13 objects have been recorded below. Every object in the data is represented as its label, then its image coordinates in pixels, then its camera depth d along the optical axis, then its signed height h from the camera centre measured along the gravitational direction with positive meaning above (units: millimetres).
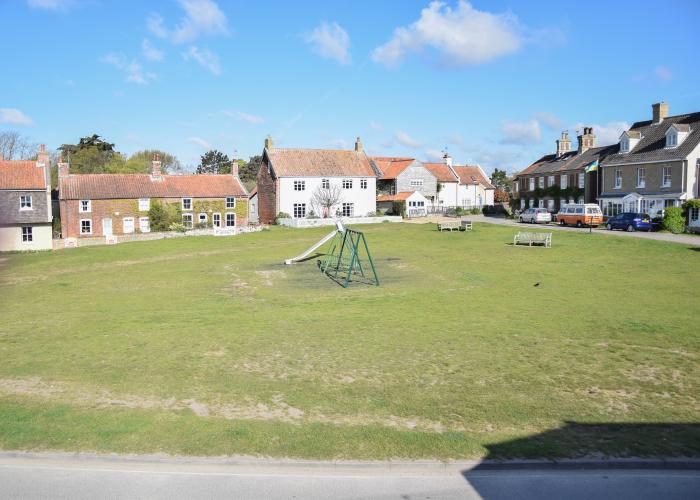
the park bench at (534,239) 40125 -1525
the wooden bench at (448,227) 52656 -817
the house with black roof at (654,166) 50031 +4527
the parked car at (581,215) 51875 +109
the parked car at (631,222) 47219 -502
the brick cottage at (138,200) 59969 +2288
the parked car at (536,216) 58812 +88
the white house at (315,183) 69438 +4329
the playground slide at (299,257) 35666 -2374
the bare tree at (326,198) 70500 +2526
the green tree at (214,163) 120356 +11901
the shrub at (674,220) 45250 -369
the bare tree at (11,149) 81938 +10228
